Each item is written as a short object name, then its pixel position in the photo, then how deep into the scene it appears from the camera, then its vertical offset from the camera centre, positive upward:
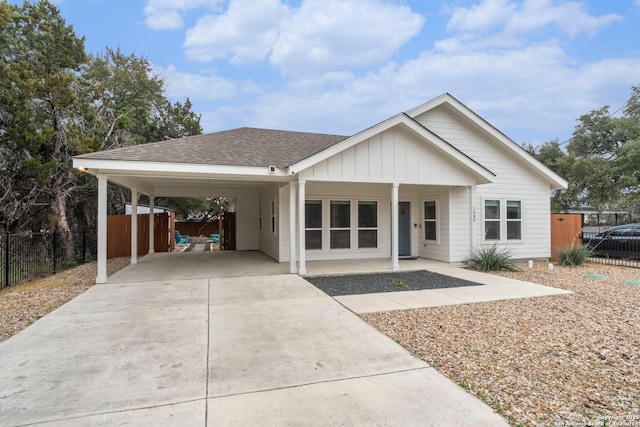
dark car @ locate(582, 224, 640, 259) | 11.68 -1.00
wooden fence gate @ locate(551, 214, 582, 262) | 12.48 -0.57
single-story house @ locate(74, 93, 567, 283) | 8.74 +0.99
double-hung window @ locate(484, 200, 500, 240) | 11.41 -0.14
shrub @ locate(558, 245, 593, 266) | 10.89 -1.32
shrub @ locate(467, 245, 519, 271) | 9.73 -1.34
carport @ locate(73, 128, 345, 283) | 7.73 +1.10
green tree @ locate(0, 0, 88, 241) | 11.05 +3.63
